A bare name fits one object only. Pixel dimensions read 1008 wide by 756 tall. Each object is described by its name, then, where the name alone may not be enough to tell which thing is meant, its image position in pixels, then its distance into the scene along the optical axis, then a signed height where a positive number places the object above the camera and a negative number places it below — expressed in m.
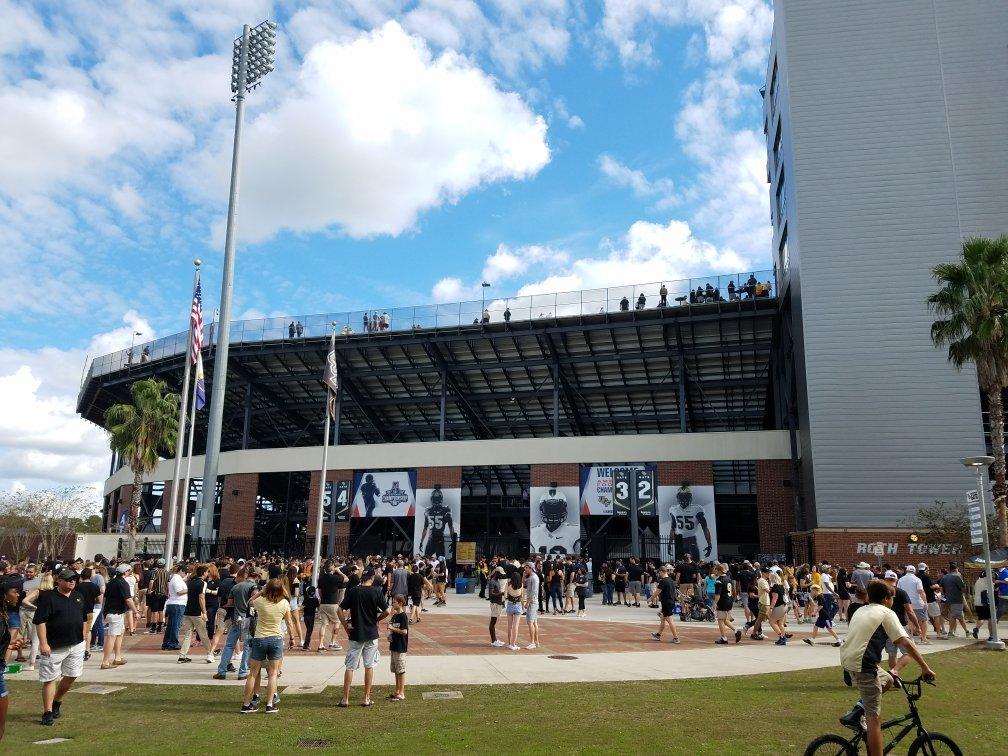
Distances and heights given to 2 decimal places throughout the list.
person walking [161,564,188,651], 14.34 -1.39
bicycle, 6.23 -1.66
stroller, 22.06 -2.10
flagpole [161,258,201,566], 21.42 +2.22
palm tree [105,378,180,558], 40.25 +5.44
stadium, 38.41 +7.53
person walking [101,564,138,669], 12.92 -1.24
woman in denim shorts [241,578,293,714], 9.56 -1.33
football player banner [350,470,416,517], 41.00 +2.08
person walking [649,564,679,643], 16.50 -1.33
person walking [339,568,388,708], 9.88 -1.16
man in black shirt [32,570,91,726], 8.98 -1.23
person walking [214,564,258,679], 11.95 -1.37
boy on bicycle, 6.32 -0.96
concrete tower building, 29.67 +12.88
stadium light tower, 27.70 +7.37
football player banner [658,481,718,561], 35.41 +0.58
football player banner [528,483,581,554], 37.34 +0.69
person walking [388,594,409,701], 10.30 -1.44
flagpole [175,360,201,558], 24.93 +0.34
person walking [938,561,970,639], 17.19 -1.28
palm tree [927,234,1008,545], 23.22 +6.55
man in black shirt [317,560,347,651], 14.08 -1.12
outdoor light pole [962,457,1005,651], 15.38 -1.32
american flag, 23.98 +6.41
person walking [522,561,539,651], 16.14 -1.40
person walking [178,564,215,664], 13.63 -1.33
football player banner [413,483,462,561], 39.38 +0.67
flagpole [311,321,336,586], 22.59 +1.21
